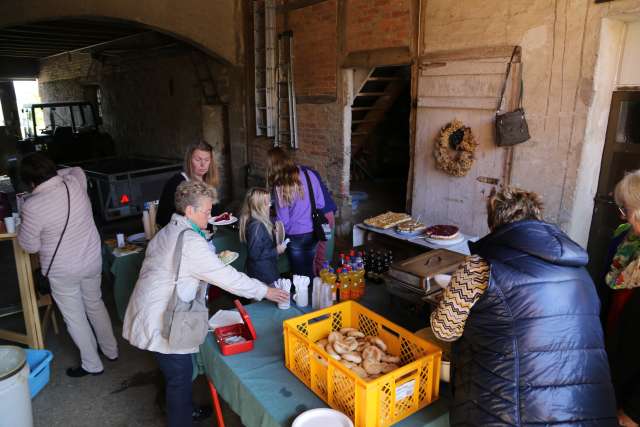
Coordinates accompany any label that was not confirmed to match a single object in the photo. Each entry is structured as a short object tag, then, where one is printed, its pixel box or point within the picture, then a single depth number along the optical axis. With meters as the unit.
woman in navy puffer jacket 1.83
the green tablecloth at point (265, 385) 2.14
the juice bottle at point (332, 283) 3.12
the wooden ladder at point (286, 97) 7.75
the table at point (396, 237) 4.88
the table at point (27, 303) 4.16
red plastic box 2.62
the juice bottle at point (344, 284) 3.26
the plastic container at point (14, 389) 2.90
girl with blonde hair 3.94
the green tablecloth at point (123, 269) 4.57
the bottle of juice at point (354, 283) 3.30
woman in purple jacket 4.50
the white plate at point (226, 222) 5.10
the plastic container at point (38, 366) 3.61
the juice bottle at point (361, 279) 3.32
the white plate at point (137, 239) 4.99
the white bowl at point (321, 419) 2.01
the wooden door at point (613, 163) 4.30
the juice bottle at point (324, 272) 3.19
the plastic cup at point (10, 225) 4.12
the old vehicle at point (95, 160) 8.41
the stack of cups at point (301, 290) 3.13
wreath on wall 5.28
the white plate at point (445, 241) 4.94
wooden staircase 7.48
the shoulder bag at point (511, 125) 4.76
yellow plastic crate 1.97
